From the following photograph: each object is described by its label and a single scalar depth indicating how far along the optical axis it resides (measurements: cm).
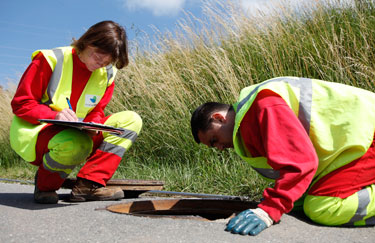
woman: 316
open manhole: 307
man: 211
